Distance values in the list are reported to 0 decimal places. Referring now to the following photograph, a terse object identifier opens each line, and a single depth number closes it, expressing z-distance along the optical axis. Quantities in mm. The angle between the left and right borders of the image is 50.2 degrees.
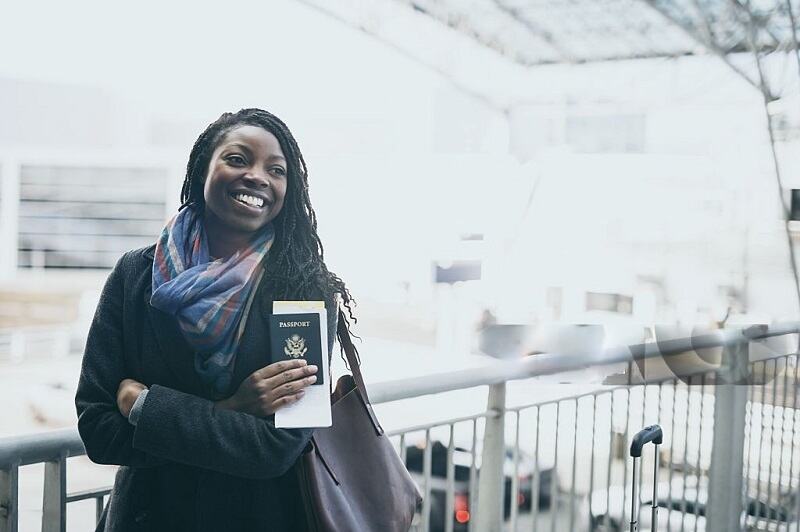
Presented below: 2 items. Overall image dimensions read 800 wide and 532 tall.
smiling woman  1221
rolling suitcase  1720
